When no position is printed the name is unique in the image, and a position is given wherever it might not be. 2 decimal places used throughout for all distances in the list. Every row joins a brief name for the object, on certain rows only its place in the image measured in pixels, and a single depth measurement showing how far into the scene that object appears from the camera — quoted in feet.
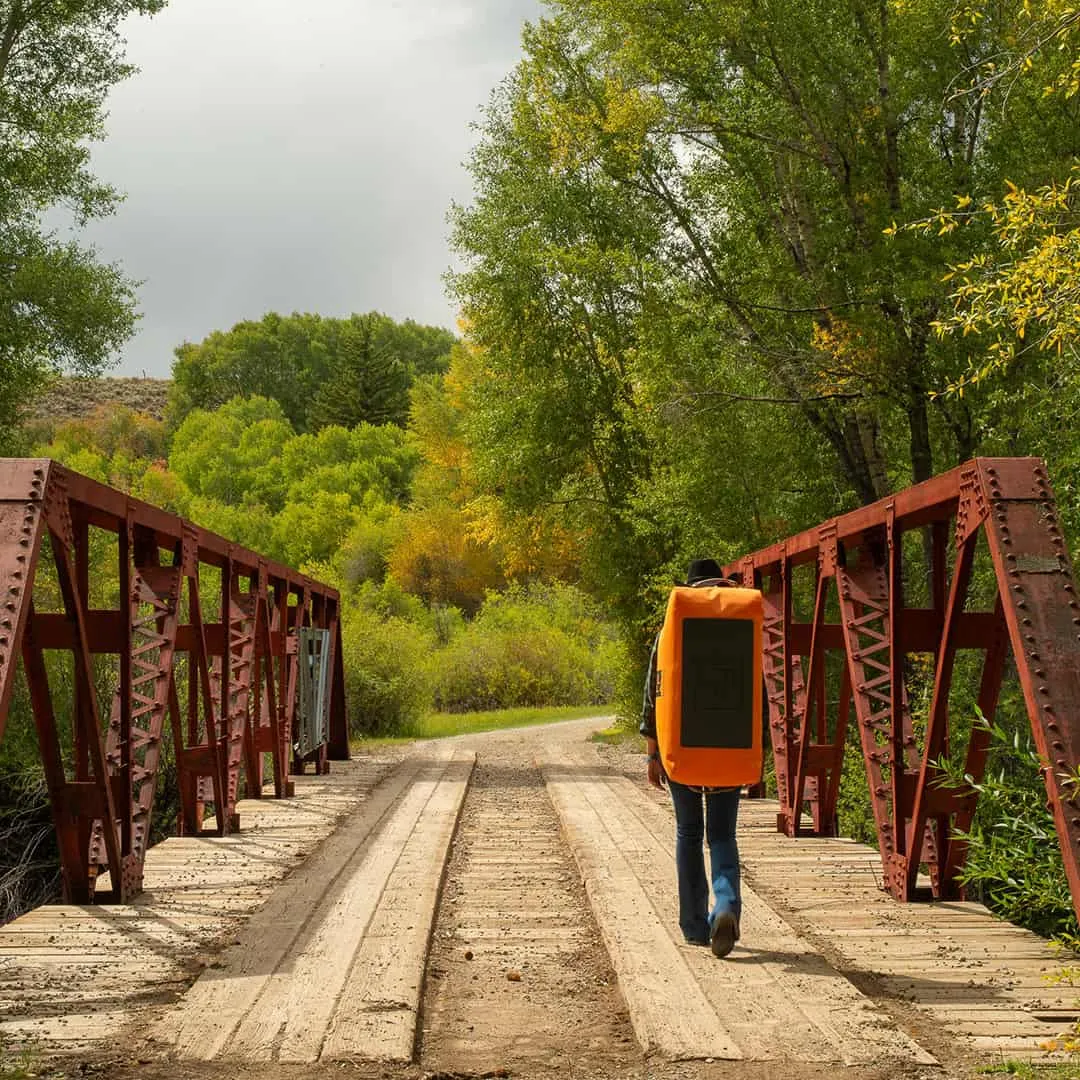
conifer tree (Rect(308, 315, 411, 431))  313.32
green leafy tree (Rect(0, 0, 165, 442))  66.08
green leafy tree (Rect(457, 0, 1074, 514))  51.16
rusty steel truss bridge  17.53
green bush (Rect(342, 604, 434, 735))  92.48
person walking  19.76
